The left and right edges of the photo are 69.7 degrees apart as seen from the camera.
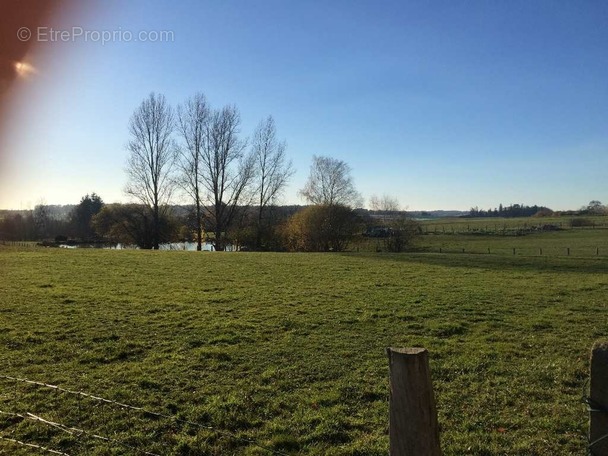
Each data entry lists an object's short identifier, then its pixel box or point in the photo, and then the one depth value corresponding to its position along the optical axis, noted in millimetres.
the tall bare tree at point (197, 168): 51469
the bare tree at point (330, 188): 56875
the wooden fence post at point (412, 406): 2385
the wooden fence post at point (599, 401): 2164
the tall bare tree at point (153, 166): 50469
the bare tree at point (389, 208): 54672
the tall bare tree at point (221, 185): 52031
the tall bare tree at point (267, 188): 55062
